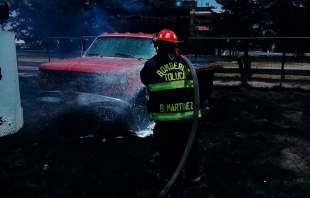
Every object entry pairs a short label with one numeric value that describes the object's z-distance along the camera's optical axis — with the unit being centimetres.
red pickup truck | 602
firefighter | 400
